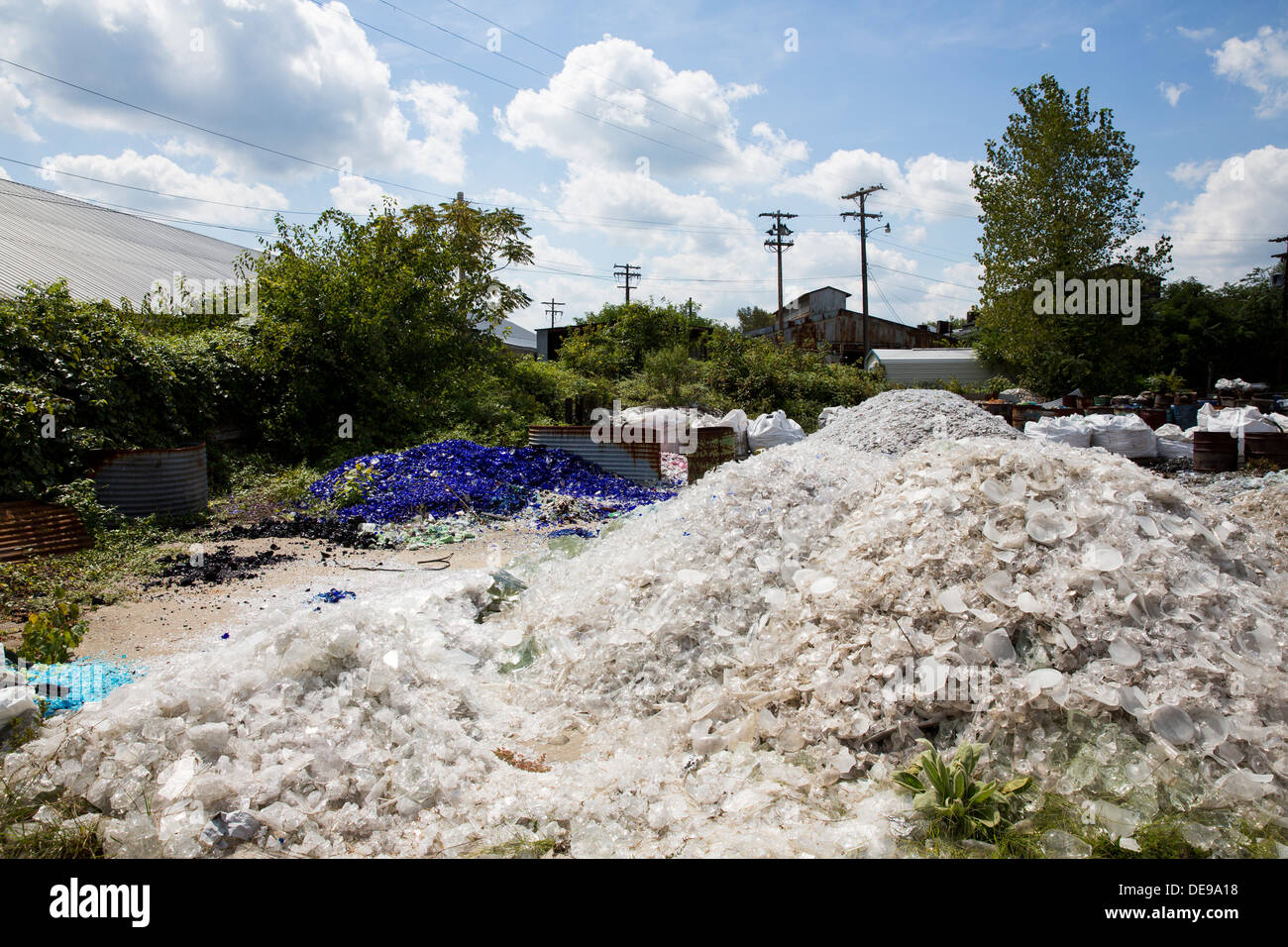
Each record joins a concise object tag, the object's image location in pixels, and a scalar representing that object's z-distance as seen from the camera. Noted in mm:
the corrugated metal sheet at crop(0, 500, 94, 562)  5309
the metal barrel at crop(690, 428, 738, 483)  8625
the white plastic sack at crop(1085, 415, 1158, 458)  10820
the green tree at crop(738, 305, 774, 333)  42519
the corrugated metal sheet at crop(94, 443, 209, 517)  6516
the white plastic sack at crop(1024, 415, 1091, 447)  10664
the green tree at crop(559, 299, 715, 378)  18875
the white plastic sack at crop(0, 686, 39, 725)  2512
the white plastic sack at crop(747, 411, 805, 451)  10945
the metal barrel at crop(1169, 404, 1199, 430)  12859
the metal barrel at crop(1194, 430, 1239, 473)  9930
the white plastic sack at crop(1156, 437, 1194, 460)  10797
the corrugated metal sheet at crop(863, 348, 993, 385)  23812
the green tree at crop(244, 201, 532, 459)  10227
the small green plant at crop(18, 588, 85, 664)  3322
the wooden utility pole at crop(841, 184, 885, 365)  25781
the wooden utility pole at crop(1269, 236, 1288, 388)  24469
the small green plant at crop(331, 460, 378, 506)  7621
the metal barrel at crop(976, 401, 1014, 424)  13172
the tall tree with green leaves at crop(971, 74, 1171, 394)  20094
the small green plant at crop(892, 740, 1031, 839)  2350
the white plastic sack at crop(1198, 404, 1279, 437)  10336
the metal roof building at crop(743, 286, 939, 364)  28062
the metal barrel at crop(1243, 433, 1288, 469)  9758
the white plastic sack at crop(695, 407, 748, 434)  10808
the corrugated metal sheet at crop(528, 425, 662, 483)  9000
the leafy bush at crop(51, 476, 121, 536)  6059
